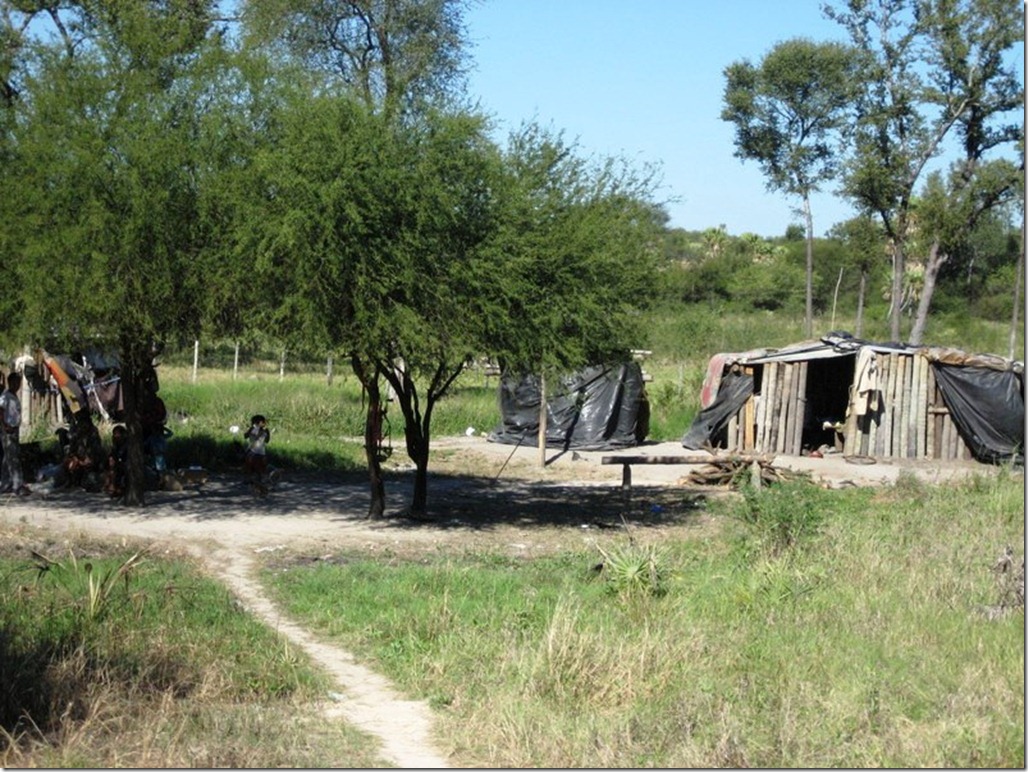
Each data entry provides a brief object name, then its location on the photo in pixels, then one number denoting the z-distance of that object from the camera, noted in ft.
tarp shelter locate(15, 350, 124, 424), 86.71
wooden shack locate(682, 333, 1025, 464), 93.25
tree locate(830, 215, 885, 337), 145.07
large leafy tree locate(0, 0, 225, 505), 57.21
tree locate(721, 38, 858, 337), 151.43
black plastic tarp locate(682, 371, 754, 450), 99.81
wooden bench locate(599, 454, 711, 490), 75.64
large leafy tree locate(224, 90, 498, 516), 54.95
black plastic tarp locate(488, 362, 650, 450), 99.66
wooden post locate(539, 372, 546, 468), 88.90
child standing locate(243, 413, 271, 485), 74.59
